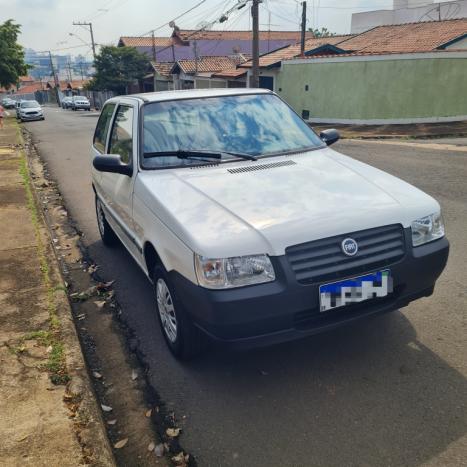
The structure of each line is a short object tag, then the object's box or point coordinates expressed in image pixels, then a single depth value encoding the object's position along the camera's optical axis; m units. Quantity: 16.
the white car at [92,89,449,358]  2.76
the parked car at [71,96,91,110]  51.47
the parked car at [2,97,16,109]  62.19
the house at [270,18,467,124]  18.97
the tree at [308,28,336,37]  71.44
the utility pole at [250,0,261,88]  21.81
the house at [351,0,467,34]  36.53
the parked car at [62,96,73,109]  53.66
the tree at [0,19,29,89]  35.28
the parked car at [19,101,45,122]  32.56
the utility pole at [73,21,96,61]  58.86
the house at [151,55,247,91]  32.16
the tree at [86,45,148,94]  45.91
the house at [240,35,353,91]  26.59
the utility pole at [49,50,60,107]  79.57
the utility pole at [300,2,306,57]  28.13
